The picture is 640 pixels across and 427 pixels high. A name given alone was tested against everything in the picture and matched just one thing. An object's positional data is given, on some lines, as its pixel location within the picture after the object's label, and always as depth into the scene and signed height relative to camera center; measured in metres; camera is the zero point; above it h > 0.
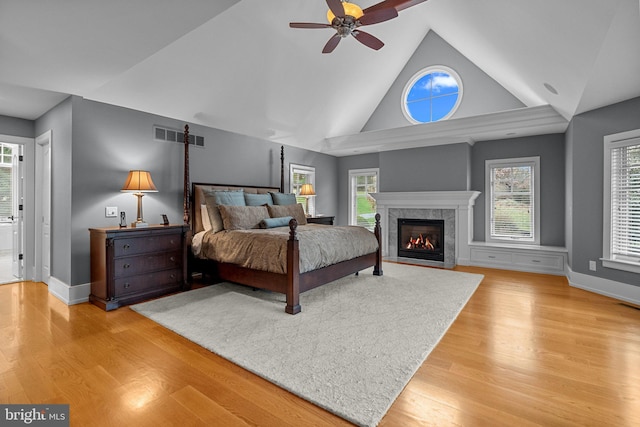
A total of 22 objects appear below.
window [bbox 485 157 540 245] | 5.83 +0.23
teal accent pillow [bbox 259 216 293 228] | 4.63 -0.15
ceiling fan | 2.96 +1.96
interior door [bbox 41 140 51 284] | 4.24 +0.01
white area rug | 2.00 -1.08
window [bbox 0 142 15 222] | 6.38 +0.63
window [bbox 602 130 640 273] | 3.84 +0.13
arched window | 6.28 +2.42
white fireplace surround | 6.02 +0.15
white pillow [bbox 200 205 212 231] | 4.66 -0.09
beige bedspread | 3.49 -0.43
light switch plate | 4.04 +0.00
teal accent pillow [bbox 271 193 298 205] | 5.70 +0.24
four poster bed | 3.45 -0.39
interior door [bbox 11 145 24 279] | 4.64 +0.03
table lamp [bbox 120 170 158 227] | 3.89 +0.34
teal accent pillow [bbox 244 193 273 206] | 5.16 +0.22
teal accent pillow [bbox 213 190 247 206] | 4.66 +0.22
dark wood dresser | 3.50 -0.61
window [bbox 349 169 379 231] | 7.82 +0.39
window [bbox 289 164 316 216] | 6.89 +0.72
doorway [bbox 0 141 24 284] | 4.65 -0.14
